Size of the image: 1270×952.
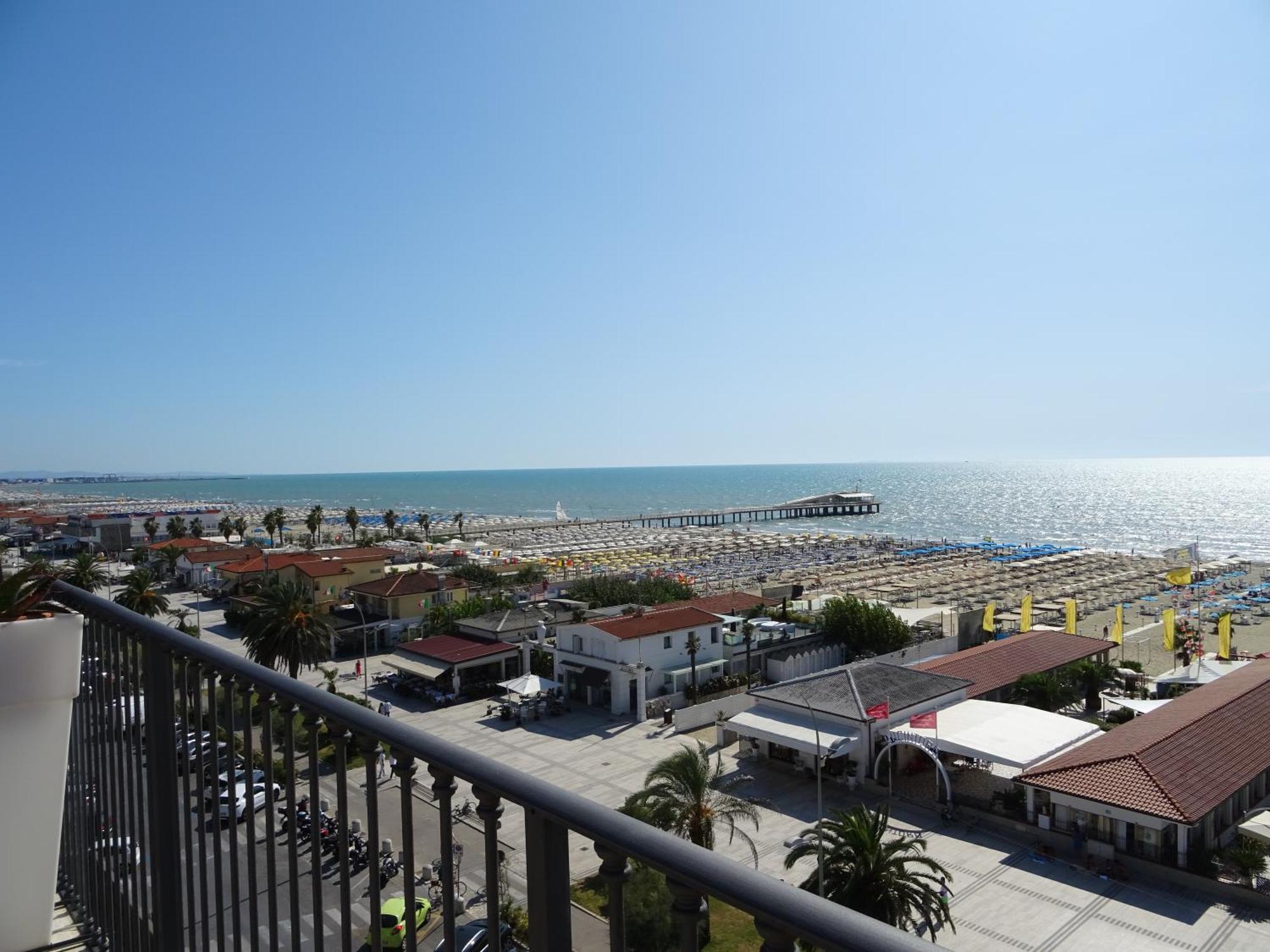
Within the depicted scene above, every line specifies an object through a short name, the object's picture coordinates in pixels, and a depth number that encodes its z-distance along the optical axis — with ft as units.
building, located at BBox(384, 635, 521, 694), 105.91
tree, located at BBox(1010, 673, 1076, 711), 92.32
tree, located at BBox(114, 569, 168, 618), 115.65
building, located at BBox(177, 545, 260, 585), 187.32
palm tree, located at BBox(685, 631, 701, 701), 103.81
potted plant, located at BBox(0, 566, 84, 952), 12.48
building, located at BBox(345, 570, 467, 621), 142.51
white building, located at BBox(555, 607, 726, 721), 98.02
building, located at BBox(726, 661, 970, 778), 75.82
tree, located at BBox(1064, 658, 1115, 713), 98.12
